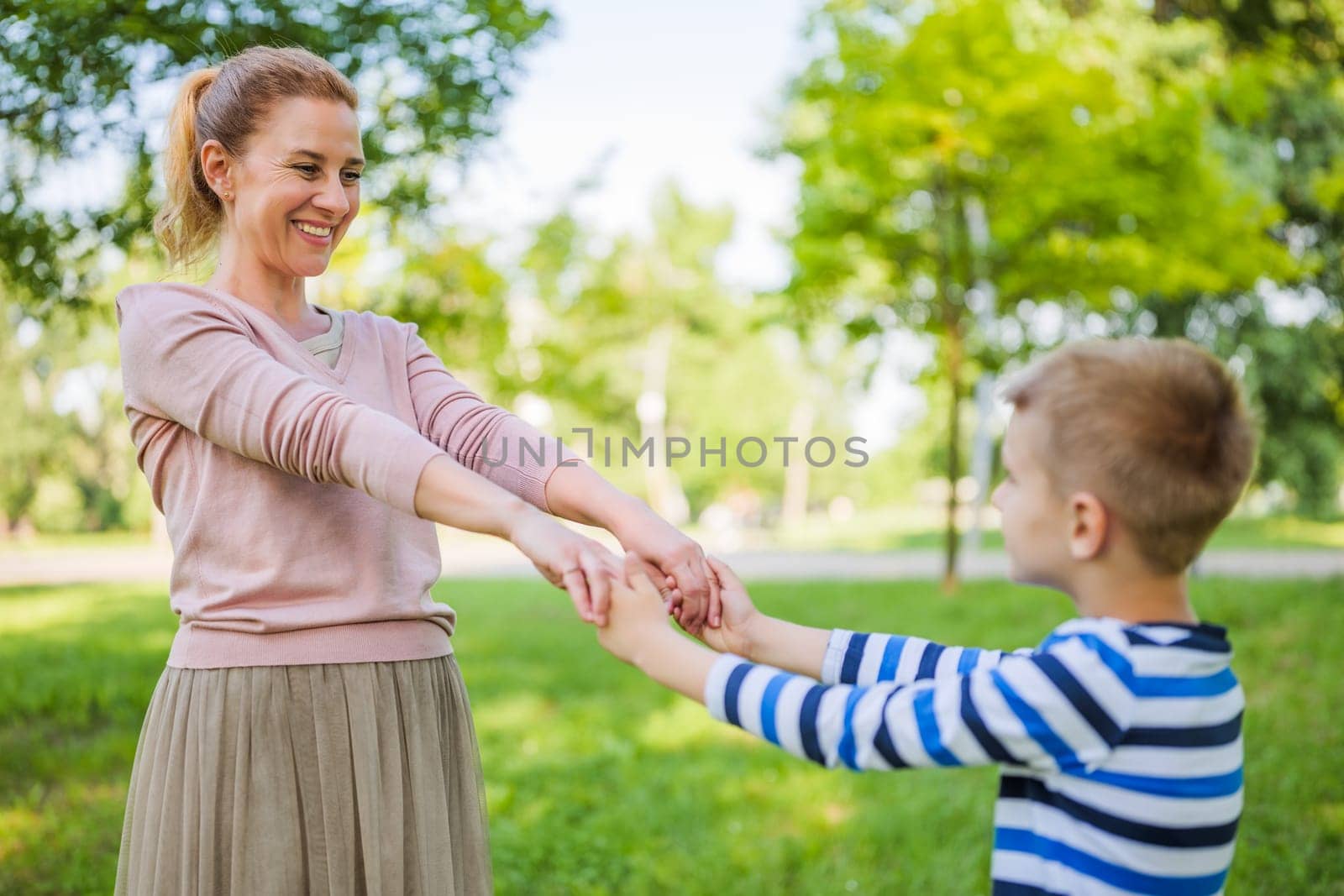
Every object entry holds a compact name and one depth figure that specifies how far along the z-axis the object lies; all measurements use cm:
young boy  133
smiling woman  151
